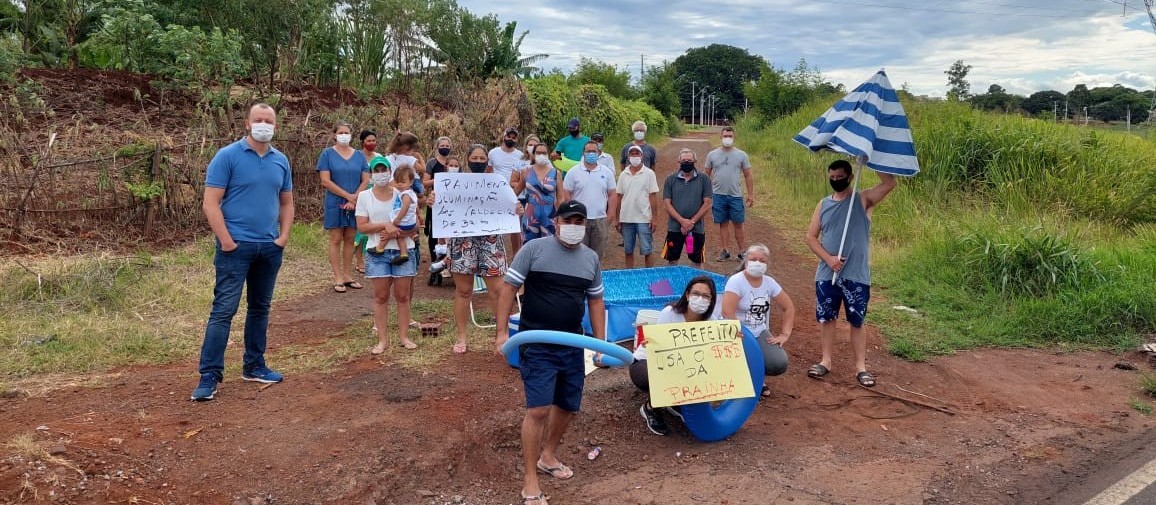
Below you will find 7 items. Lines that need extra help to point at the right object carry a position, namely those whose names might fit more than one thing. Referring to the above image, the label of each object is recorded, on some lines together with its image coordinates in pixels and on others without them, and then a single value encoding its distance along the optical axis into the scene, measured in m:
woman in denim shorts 6.20
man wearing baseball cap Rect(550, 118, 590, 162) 10.29
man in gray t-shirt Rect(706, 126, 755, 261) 9.94
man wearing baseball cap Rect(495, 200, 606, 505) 4.08
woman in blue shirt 7.91
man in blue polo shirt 4.93
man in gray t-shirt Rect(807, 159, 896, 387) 5.85
